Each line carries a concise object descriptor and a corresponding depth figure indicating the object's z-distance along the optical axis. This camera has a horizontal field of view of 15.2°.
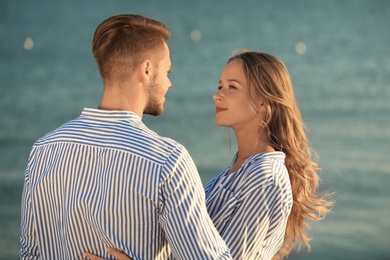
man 3.23
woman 3.73
